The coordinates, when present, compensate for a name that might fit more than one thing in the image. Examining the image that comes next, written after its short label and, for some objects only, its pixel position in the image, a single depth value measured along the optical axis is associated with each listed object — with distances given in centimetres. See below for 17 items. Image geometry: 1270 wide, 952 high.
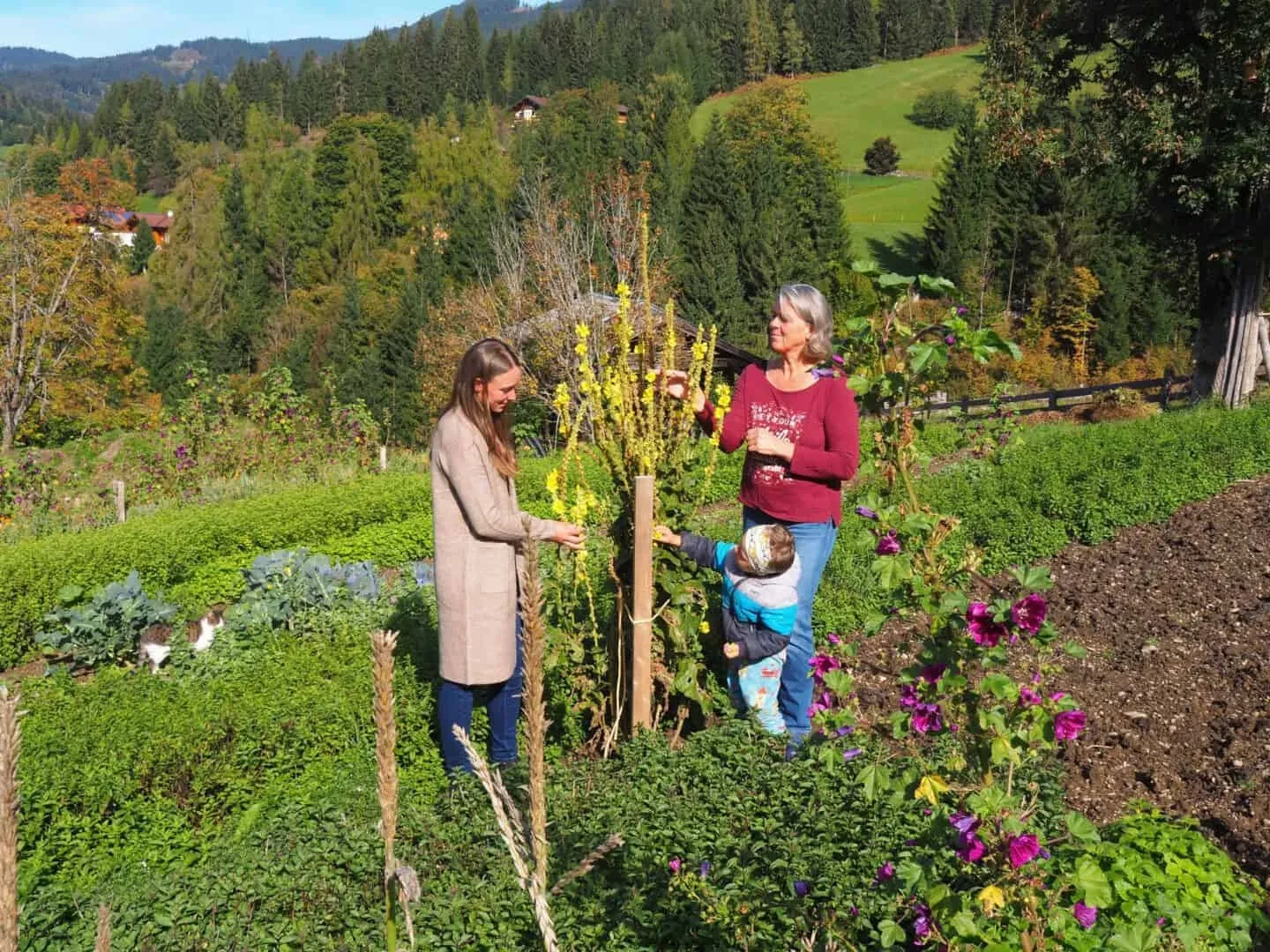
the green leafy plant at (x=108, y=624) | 606
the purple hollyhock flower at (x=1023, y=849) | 223
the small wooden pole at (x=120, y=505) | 875
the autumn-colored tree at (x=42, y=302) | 1998
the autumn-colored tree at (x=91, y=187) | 2650
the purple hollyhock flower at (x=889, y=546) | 262
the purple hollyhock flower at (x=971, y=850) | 226
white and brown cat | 570
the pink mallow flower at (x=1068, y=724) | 243
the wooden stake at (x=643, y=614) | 387
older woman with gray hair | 376
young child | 383
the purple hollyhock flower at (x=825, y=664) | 305
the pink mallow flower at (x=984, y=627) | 235
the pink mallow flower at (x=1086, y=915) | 242
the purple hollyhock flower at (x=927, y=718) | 265
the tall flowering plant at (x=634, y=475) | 382
